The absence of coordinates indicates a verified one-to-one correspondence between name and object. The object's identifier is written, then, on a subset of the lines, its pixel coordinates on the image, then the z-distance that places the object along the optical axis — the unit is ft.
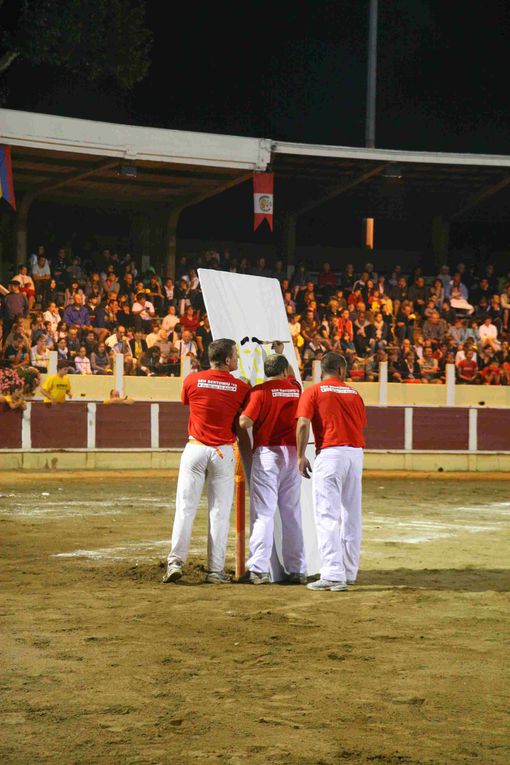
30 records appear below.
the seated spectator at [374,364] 72.54
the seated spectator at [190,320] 73.72
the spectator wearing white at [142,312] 72.64
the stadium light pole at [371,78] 85.30
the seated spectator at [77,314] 70.33
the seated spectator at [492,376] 74.23
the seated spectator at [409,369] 73.15
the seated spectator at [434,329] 77.82
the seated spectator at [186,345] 70.18
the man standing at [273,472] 28.04
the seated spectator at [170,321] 72.49
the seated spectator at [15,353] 64.41
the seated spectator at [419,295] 82.94
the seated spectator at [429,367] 73.46
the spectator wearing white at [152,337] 71.10
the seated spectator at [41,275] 74.90
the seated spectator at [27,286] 70.79
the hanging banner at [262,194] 81.20
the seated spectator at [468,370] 74.13
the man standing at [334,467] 27.22
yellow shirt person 64.75
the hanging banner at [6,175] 71.46
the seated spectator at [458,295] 83.76
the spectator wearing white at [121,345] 68.69
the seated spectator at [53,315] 69.41
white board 29.09
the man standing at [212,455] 27.76
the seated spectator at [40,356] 65.51
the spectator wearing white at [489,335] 78.12
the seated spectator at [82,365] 67.05
